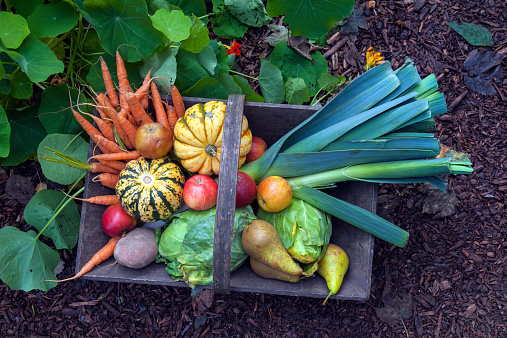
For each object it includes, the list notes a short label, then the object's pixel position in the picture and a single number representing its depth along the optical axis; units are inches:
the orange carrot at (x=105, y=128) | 89.8
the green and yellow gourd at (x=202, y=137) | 84.0
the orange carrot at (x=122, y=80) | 88.7
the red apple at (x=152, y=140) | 83.4
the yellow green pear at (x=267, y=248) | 80.0
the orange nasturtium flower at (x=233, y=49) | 111.6
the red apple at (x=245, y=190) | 82.8
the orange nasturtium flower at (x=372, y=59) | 110.3
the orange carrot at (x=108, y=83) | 89.5
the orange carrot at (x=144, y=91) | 89.7
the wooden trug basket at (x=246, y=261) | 84.7
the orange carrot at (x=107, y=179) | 88.4
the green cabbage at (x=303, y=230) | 84.2
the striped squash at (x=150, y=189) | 83.4
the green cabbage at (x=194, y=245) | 84.0
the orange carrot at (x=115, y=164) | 90.8
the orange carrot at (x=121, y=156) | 87.9
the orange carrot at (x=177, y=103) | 87.1
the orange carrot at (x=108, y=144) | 89.4
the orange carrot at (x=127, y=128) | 88.5
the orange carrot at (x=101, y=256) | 86.4
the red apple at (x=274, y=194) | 83.2
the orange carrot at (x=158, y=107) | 89.1
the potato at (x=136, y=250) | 84.1
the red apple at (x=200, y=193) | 81.3
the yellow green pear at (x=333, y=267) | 84.4
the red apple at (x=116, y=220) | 87.8
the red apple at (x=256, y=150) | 94.0
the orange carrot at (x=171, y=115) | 91.6
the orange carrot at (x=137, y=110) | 86.2
